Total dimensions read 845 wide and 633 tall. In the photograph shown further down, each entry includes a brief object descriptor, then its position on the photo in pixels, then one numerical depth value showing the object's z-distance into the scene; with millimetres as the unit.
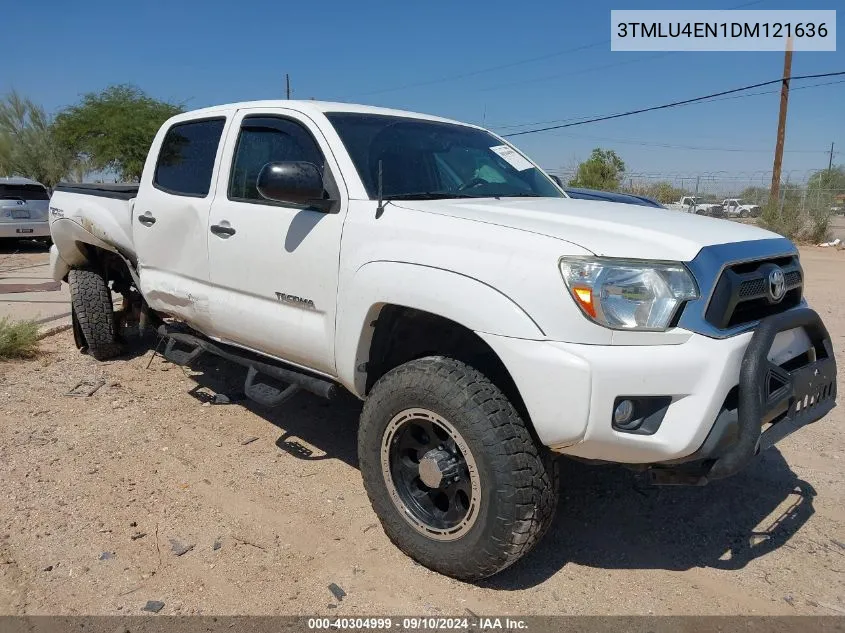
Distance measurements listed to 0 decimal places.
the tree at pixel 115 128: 29109
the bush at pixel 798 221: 21203
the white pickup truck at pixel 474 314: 2400
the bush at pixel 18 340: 5977
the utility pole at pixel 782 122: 20922
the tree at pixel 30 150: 32625
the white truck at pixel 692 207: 25869
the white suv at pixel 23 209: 15297
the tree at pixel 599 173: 34281
